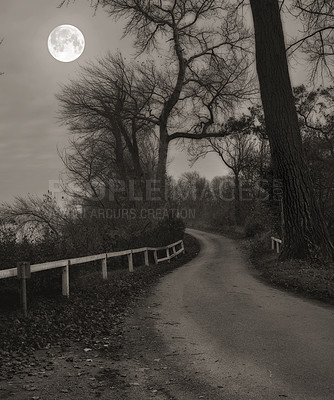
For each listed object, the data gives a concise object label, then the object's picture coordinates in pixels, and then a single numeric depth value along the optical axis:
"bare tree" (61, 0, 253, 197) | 29.78
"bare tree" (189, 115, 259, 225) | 55.56
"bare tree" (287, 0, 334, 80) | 16.08
